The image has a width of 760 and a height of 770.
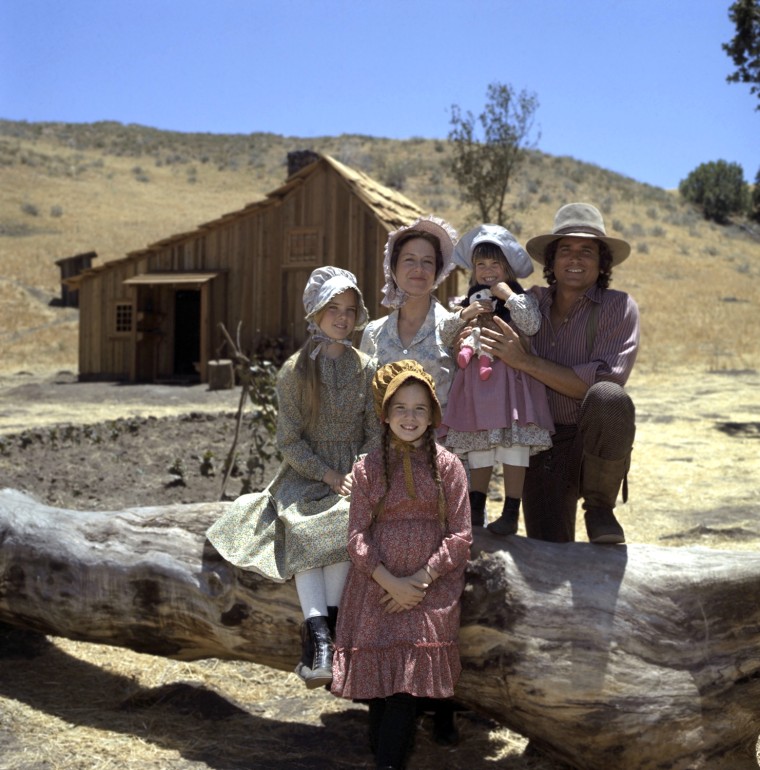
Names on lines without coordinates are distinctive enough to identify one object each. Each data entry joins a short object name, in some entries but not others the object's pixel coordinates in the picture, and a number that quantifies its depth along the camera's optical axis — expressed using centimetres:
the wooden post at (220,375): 1756
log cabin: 1712
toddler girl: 361
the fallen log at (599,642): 327
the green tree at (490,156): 2292
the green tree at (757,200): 1419
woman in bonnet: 393
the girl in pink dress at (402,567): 323
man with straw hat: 339
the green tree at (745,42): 1196
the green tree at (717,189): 5094
